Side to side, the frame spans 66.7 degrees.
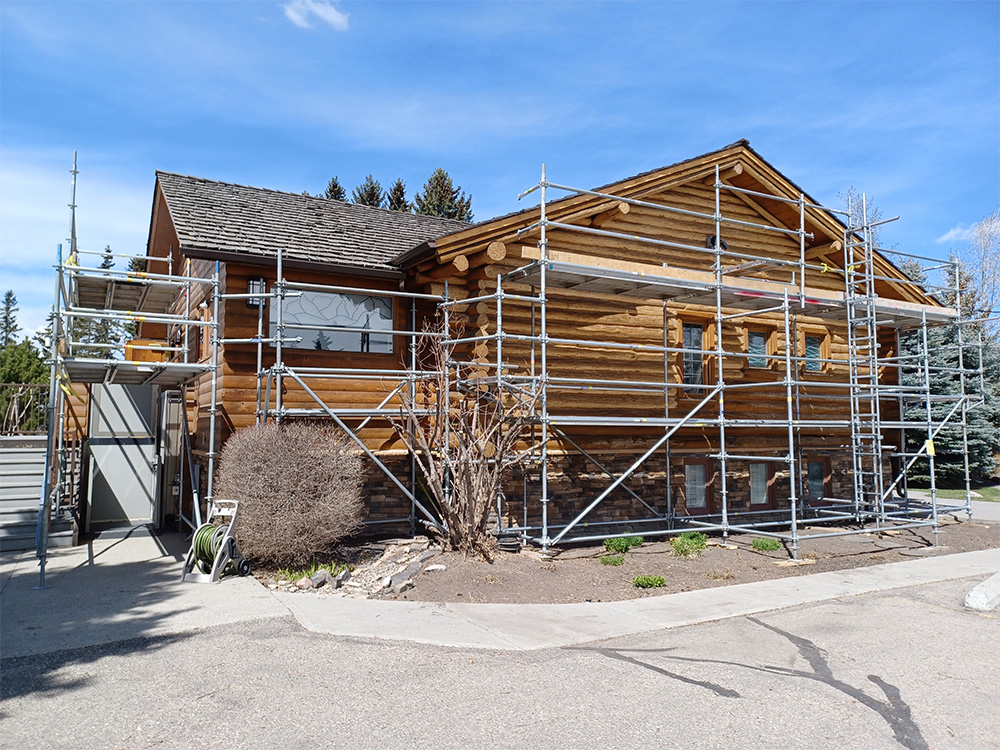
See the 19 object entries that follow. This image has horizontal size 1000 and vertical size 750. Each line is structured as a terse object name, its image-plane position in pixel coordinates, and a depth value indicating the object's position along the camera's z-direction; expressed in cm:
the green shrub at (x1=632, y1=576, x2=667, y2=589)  960
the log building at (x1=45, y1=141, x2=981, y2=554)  1185
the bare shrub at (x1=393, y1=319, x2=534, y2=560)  1036
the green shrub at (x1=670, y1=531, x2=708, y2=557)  1149
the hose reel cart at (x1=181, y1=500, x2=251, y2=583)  912
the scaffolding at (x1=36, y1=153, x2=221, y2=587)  1052
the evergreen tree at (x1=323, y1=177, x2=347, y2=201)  3878
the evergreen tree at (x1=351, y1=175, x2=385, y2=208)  3822
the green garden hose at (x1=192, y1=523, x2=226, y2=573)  929
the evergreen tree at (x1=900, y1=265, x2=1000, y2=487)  2366
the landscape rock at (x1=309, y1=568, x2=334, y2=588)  909
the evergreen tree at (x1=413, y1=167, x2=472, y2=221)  3716
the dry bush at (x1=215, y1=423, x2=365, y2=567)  925
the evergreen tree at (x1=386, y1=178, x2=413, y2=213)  3872
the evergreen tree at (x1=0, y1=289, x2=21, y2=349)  8938
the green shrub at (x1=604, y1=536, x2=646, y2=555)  1170
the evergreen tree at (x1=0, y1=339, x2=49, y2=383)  3291
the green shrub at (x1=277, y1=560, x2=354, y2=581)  939
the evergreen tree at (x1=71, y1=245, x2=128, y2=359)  3118
